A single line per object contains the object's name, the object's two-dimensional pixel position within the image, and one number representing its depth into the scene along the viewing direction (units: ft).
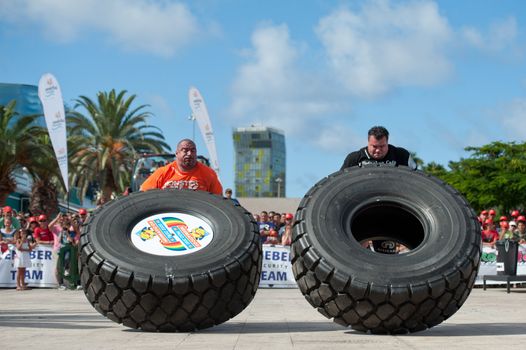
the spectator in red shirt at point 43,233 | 65.45
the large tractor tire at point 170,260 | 22.26
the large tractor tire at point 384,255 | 21.52
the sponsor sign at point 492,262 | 66.13
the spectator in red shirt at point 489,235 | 65.93
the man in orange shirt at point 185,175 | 27.12
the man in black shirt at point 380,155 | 25.61
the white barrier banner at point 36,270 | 65.21
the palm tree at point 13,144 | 125.39
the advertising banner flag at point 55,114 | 92.84
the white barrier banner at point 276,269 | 65.82
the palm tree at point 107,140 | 142.92
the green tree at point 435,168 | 270.92
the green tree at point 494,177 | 214.69
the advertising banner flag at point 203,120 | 120.88
